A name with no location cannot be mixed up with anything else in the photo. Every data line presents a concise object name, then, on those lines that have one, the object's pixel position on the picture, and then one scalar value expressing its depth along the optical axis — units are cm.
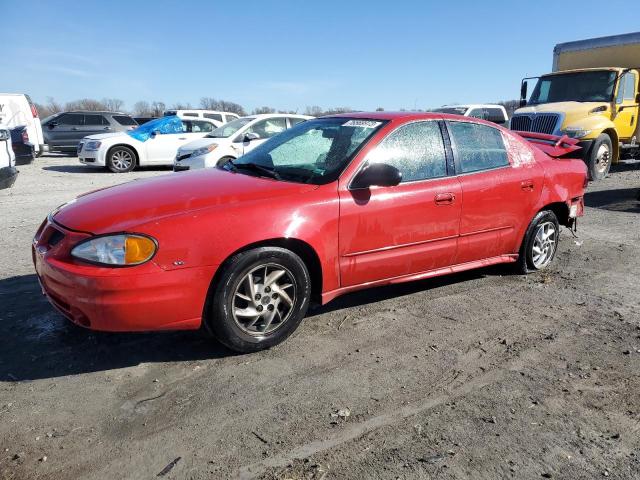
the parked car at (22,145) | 1316
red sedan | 299
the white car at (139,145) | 1355
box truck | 1097
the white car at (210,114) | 1912
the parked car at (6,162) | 724
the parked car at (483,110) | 1832
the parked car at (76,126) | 1834
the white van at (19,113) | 1480
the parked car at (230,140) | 1038
